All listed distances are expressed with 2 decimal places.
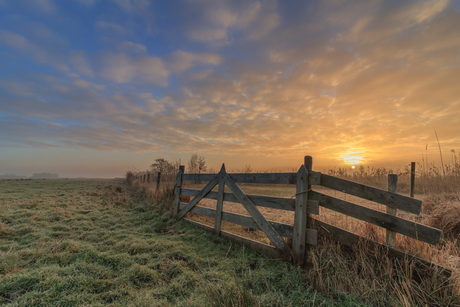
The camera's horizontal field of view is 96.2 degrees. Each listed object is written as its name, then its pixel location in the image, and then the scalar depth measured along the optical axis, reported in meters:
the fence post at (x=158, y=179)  11.81
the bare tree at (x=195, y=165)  24.09
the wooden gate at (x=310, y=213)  3.10
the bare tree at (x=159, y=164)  32.98
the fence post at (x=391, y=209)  3.21
